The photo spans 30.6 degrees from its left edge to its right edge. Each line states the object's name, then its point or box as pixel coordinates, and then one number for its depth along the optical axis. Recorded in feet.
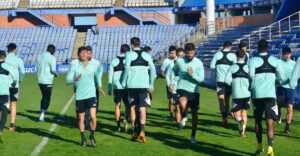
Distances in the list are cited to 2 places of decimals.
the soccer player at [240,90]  37.88
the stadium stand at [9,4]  195.21
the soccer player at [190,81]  36.22
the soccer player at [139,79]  36.45
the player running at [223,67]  43.96
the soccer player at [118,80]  40.93
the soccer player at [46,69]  47.29
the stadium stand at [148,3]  190.39
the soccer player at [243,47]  39.27
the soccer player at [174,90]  41.73
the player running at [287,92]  40.81
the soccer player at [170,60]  46.98
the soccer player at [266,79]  30.66
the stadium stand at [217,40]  127.66
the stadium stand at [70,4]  193.67
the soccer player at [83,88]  34.81
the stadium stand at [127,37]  169.58
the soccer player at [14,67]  42.27
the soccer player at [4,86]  38.04
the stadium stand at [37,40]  172.76
